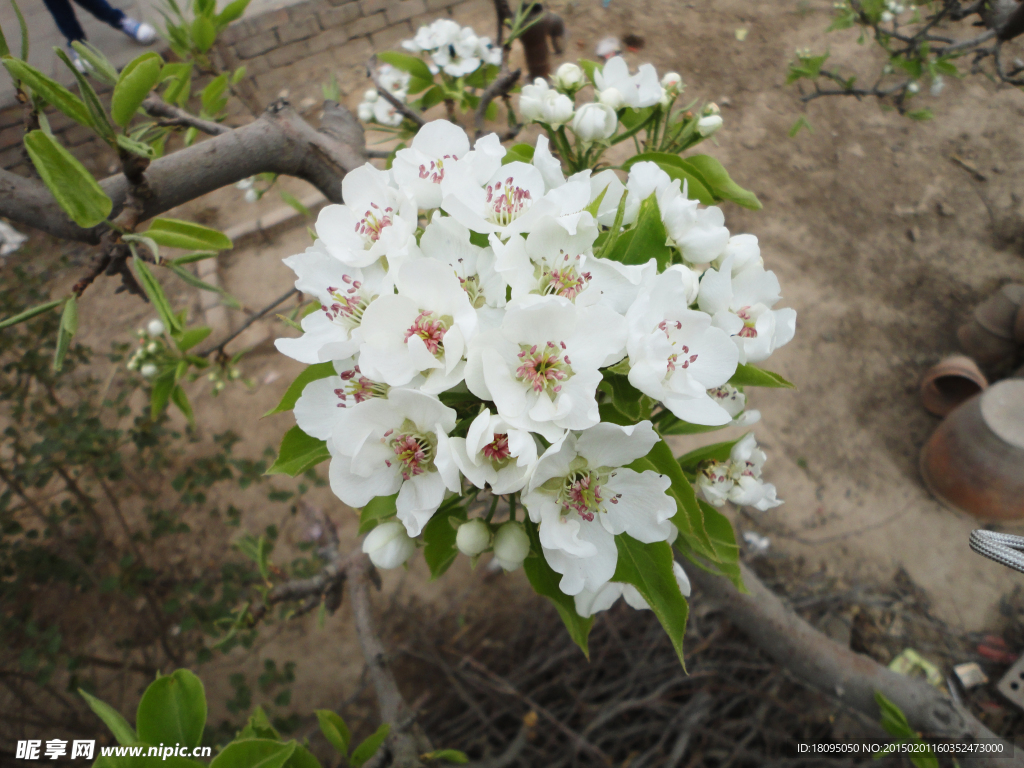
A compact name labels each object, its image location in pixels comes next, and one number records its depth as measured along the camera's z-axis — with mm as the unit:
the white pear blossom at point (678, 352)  185
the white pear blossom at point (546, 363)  183
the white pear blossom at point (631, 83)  269
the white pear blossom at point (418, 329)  185
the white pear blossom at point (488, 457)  181
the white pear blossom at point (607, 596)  222
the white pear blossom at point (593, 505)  192
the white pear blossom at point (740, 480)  244
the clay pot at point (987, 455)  599
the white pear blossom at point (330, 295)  209
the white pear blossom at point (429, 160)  213
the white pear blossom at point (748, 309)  207
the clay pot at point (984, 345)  721
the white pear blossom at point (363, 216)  207
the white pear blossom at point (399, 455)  187
